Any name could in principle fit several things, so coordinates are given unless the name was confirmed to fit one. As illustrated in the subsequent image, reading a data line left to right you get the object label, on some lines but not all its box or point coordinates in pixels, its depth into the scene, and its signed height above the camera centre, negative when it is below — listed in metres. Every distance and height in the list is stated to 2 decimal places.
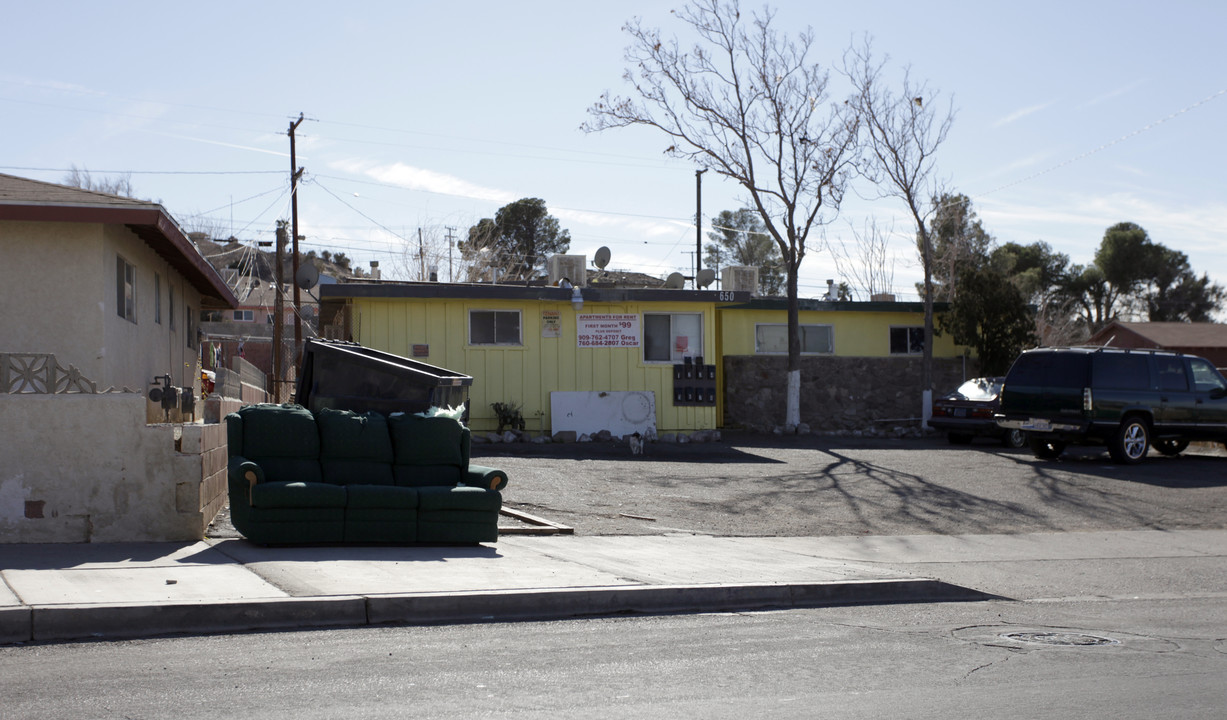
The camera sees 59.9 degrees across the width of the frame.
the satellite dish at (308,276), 23.09 +2.48
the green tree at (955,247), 47.19 +6.62
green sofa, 8.96 -0.82
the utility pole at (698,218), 45.19 +7.15
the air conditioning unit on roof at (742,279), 26.59 +2.66
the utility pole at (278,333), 30.61 +1.66
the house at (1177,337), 45.22 +1.89
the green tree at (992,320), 27.19 +1.61
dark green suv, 18.64 -0.33
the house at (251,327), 37.78 +2.82
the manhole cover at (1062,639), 7.00 -1.72
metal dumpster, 12.30 +0.05
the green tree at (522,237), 59.22 +8.82
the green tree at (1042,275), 56.25 +6.08
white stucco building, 8.84 +0.12
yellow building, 22.20 +0.97
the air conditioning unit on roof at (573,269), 23.89 +2.64
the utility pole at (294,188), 33.84 +6.64
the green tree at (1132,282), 63.62 +5.96
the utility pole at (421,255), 52.25 +6.61
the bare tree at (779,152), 27.86 +6.15
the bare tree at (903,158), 29.50 +6.36
